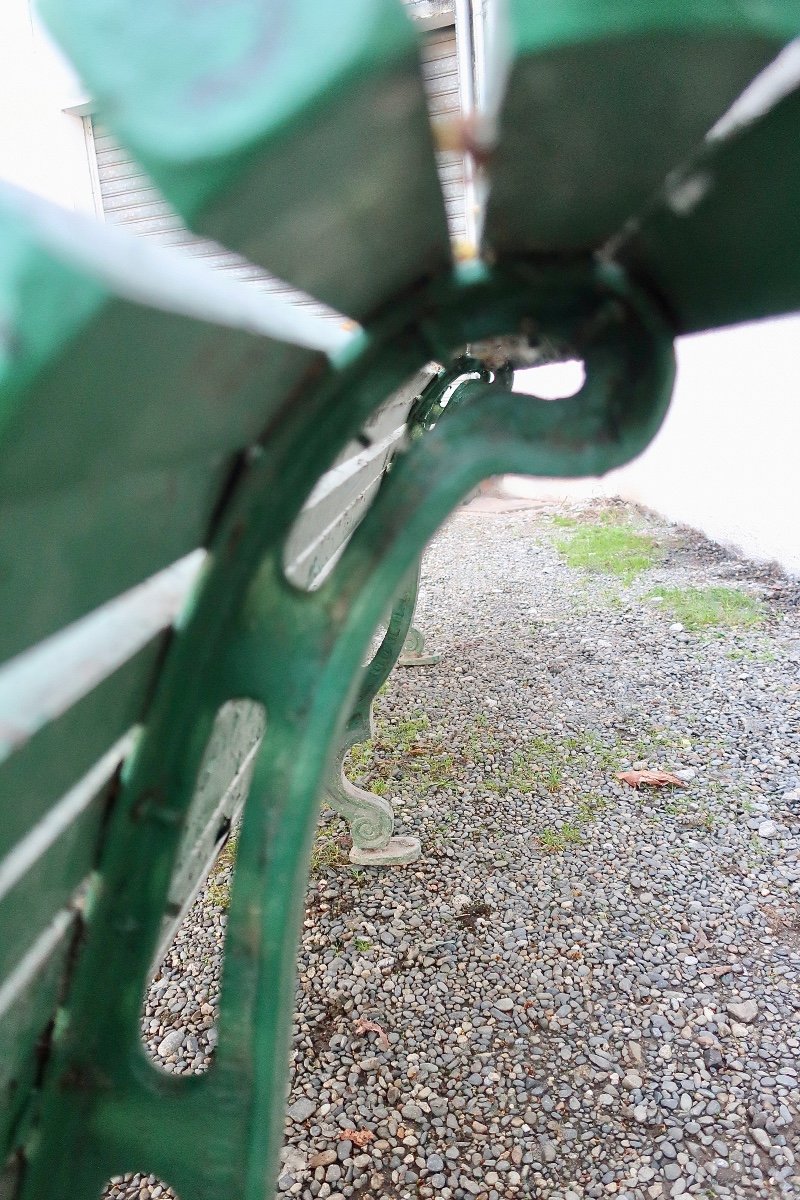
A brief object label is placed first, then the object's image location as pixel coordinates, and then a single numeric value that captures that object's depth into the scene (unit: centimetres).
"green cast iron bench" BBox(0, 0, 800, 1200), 43
